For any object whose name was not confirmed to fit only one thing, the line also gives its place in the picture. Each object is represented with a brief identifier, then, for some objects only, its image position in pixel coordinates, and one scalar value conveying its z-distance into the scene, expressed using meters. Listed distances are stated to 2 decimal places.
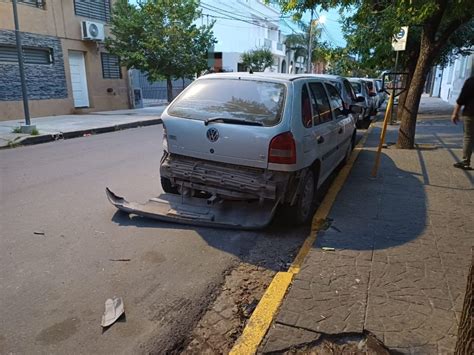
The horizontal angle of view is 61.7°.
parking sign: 9.90
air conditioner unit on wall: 17.20
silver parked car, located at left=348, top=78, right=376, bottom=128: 14.93
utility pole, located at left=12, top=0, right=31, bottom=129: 10.69
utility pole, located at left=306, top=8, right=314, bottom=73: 33.89
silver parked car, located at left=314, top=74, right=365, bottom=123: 9.70
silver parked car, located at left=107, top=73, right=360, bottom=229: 4.21
